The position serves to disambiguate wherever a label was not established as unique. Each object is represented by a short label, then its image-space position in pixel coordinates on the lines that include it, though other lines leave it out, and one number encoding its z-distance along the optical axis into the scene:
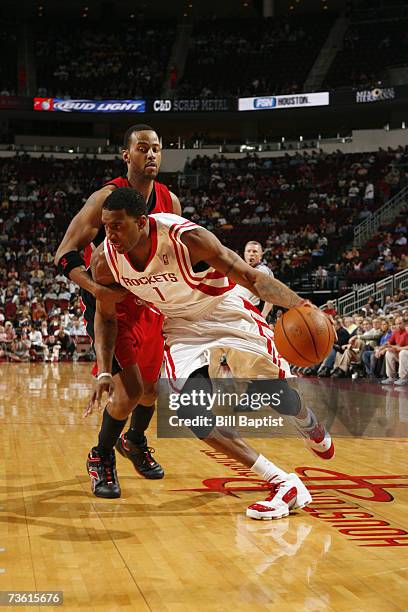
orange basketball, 3.25
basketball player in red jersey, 4.17
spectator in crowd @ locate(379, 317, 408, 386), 11.37
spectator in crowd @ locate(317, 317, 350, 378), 12.69
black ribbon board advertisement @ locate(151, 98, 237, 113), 29.14
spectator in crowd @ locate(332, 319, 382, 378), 12.41
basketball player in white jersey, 3.45
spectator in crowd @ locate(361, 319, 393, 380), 12.09
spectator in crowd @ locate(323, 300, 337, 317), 13.99
